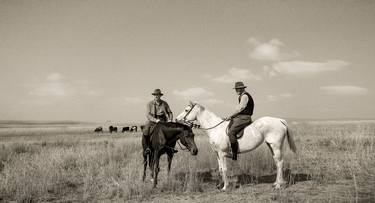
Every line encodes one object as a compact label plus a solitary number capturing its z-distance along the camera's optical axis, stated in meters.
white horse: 8.72
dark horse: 8.67
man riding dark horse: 9.50
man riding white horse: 8.60
